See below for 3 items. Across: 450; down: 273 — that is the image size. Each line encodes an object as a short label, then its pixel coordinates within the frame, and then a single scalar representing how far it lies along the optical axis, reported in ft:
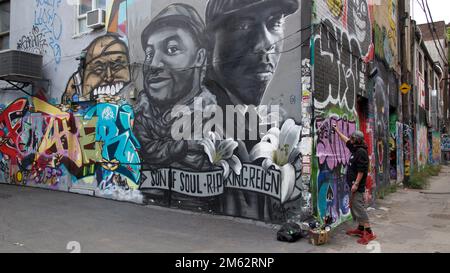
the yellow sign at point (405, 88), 46.91
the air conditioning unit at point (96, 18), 34.73
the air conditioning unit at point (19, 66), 37.55
